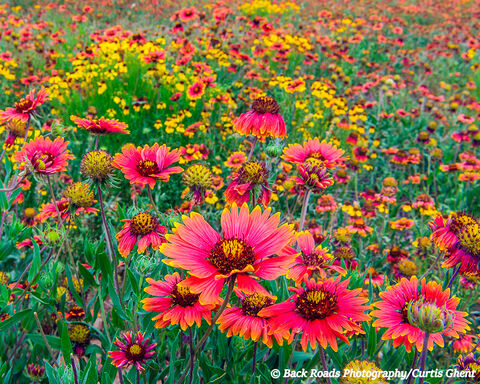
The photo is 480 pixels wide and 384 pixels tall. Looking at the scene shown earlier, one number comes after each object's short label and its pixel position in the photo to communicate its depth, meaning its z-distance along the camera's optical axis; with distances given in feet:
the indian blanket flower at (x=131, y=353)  1.20
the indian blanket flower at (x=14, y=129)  1.65
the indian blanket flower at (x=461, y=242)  1.26
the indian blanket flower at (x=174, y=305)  1.16
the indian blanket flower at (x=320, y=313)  1.09
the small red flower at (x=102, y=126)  1.46
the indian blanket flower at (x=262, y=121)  1.56
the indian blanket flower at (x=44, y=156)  1.33
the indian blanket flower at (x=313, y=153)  1.54
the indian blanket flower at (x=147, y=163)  1.32
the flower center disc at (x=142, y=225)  1.31
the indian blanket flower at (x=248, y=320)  1.15
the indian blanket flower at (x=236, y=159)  2.37
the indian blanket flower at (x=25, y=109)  1.54
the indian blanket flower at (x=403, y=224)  2.40
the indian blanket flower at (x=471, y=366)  1.28
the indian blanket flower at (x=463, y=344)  1.52
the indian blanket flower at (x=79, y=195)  1.42
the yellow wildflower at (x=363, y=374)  1.08
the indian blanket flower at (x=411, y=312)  1.05
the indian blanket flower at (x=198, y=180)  1.50
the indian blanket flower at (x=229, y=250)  1.00
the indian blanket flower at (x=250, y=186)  1.41
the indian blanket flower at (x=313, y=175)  1.39
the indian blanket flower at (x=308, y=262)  1.29
